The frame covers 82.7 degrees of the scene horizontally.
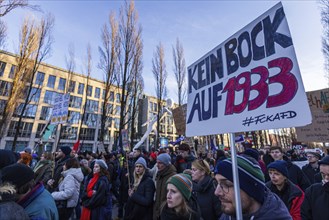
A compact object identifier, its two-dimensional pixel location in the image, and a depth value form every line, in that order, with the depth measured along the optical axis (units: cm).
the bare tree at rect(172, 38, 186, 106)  2156
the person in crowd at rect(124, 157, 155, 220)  306
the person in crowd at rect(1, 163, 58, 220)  179
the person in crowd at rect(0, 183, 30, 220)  149
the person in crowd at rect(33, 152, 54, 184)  331
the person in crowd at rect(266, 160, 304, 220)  245
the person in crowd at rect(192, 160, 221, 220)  254
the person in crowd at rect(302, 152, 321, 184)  490
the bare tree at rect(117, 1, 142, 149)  1495
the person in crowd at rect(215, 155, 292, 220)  108
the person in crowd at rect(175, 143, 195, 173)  532
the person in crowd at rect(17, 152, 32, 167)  424
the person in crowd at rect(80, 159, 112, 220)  349
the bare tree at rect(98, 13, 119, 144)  1545
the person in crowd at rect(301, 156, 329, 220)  209
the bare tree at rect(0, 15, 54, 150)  1348
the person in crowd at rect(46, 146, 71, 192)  398
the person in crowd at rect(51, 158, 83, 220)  342
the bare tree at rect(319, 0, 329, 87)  1177
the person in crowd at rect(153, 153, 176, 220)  297
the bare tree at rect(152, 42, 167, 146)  2121
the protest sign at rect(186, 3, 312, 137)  111
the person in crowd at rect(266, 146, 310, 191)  362
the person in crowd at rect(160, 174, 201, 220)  212
